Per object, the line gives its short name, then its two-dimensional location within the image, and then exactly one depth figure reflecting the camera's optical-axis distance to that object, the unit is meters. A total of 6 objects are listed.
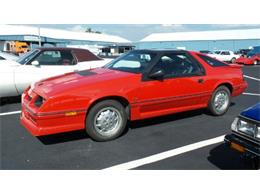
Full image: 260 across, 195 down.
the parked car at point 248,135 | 2.83
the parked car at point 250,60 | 25.03
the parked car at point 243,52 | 32.85
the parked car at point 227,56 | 29.00
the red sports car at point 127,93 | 3.85
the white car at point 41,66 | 6.28
